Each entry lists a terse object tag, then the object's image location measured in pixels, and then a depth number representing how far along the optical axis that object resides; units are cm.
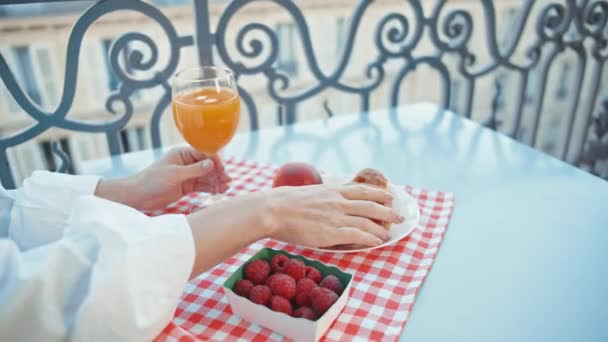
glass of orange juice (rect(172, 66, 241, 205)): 98
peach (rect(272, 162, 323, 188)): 97
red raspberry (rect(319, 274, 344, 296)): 68
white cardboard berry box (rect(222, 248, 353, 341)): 63
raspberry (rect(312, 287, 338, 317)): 64
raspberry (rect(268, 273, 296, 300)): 66
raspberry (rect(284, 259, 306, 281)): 69
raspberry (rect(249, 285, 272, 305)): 66
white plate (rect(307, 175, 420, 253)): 83
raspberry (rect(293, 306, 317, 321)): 64
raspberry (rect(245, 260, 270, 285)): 69
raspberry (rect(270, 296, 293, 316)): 65
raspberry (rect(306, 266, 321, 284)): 70
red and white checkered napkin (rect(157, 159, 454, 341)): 67
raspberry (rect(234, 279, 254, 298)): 68
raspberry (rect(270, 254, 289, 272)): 71
